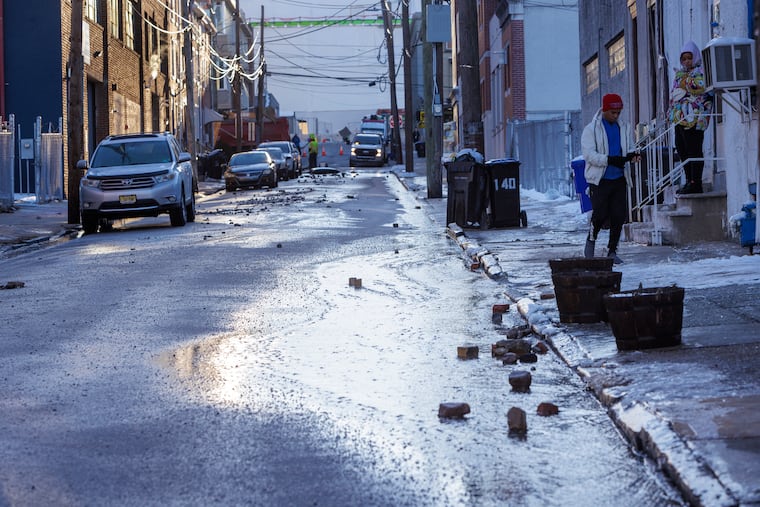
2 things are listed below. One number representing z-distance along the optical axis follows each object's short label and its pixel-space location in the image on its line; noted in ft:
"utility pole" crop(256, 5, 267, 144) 244.03
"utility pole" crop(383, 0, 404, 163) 231.50
